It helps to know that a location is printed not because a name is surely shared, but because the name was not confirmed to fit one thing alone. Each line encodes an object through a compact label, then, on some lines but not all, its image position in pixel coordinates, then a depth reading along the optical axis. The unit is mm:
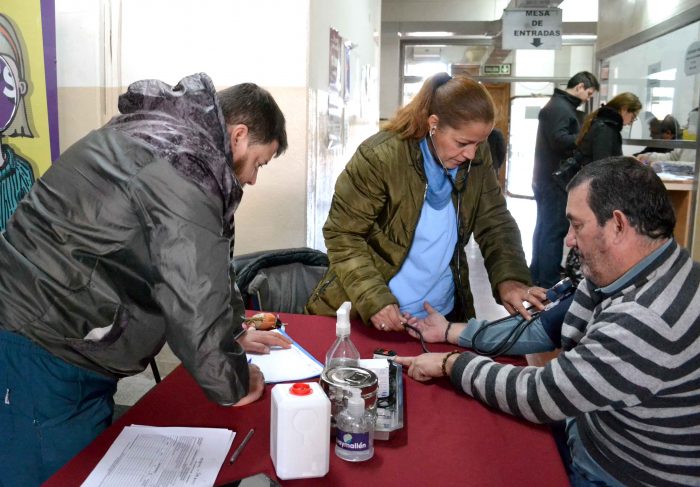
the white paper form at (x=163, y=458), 1056
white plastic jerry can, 1051
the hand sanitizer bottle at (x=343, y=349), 1334
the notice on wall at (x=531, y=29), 7234
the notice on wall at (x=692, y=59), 4422
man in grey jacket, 1104
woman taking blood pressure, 1842
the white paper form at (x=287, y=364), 1488
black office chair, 2197
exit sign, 11117
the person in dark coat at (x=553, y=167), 4852
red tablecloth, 1093
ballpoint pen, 1118
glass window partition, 4383
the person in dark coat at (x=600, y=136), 4480
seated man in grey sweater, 1191
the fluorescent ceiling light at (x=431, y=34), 8940
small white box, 1342
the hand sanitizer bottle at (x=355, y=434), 1120
